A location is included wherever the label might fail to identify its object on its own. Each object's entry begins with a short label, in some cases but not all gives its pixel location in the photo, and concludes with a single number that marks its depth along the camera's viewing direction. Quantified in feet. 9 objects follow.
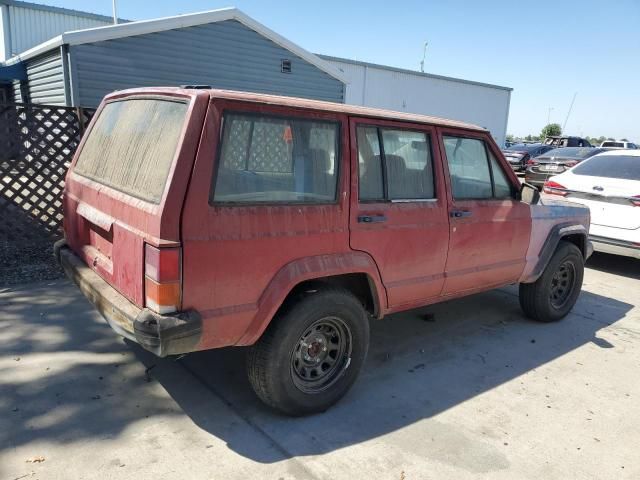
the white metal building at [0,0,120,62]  53.31
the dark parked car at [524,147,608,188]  44.70
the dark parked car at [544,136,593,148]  73.36
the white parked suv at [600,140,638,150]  84.67
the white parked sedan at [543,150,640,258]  21.21
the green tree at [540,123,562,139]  153.69
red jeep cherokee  8.17
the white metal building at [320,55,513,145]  76.54
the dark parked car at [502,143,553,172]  66.74
